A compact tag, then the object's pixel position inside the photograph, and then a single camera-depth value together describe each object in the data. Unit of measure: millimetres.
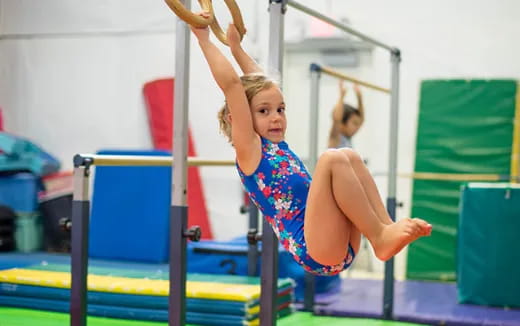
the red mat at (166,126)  6385
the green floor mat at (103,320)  3939
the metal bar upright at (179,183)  3014
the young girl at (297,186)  2373
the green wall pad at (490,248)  4863
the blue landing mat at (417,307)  4363
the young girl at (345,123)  5328
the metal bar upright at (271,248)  3176
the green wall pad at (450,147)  6273
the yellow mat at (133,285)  3926
